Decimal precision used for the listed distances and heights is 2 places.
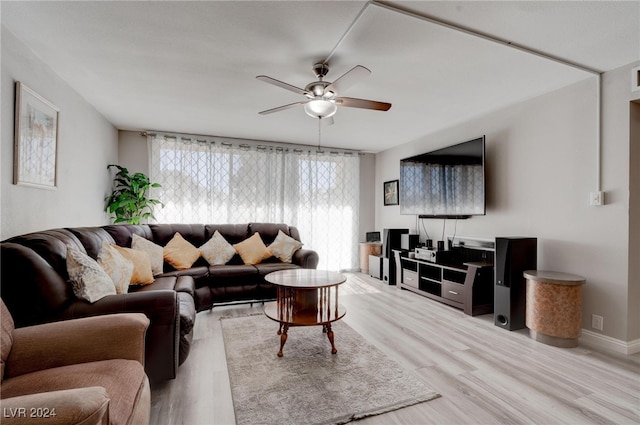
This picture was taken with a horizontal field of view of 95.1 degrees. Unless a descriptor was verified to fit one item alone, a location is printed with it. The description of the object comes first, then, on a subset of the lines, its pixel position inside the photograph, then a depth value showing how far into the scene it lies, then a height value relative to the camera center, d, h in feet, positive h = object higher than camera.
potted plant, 13.06 +0.54
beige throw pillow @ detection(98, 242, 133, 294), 6.99 -1.36
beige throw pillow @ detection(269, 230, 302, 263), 13.16 -1.53
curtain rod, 14.88 +3.94
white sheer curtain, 14.94 +1.43
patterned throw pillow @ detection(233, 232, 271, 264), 12.71 -1.63
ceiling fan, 7.42 +3.16
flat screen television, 11.44 +1.47
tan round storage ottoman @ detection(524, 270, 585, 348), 8.16 -2.62
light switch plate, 8.29 +0.54
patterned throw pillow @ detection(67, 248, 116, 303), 5.60 -1.34
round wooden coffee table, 7.63 -2.60
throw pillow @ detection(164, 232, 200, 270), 11.37 -1.62
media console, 10.76 -2.62
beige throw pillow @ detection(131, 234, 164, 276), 10.17 -1.37
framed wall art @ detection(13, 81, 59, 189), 6.91 +1.83
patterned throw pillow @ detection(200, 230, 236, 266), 12.26 -1.63
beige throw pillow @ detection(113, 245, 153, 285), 8.51 -1.67
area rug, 5.46 -3.69
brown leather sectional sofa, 5.09 -1.66
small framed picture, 17.69 +1.36
